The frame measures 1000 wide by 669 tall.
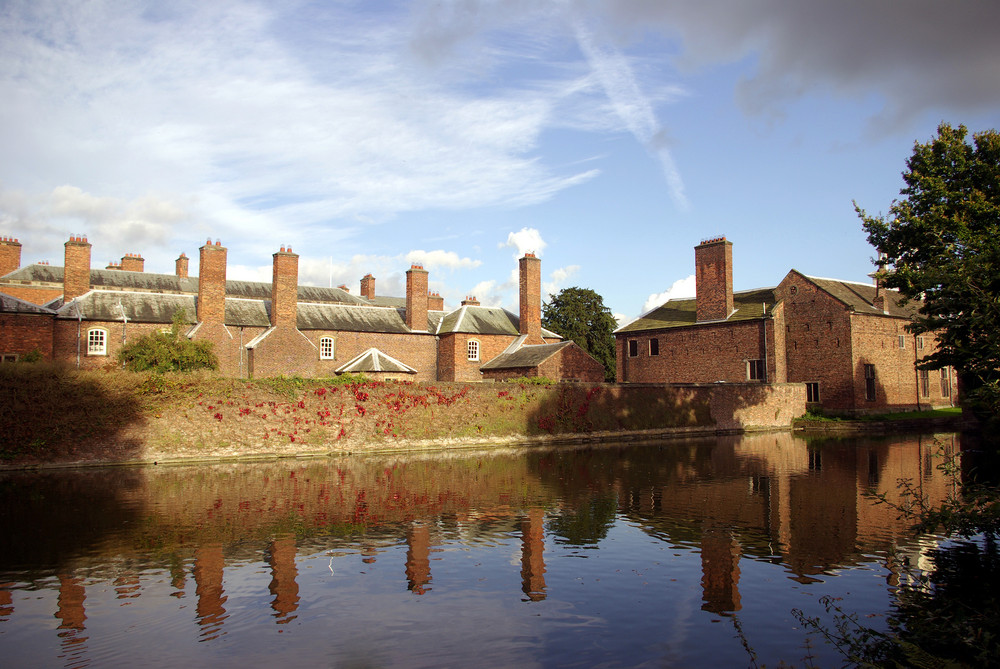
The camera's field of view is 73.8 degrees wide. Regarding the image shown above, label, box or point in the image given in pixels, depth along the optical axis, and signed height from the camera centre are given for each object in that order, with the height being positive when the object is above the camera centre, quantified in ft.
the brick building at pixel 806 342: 128.57 +7.72
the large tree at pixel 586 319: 187.62 +17.71
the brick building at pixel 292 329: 116.37 +10.81
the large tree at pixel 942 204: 68.69 +20.21
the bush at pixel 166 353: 97.30 +4.88
